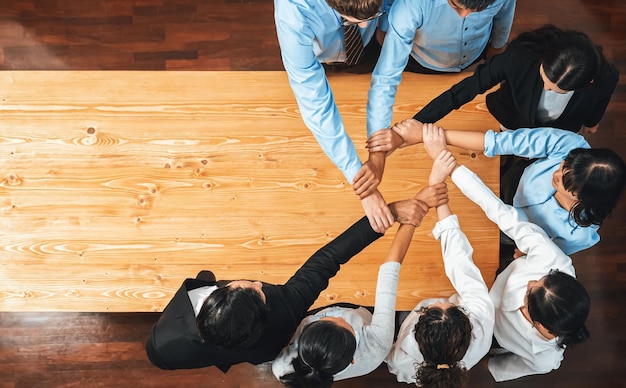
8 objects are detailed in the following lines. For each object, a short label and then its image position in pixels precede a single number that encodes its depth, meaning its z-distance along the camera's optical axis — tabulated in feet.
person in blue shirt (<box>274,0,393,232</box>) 5.16
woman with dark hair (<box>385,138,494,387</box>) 5.23
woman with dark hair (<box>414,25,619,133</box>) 5.14
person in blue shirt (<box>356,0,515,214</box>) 5.72
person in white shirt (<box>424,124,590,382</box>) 5.12
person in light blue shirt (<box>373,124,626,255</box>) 5.17
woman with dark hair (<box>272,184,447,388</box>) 5.09
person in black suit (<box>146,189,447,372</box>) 5.10
